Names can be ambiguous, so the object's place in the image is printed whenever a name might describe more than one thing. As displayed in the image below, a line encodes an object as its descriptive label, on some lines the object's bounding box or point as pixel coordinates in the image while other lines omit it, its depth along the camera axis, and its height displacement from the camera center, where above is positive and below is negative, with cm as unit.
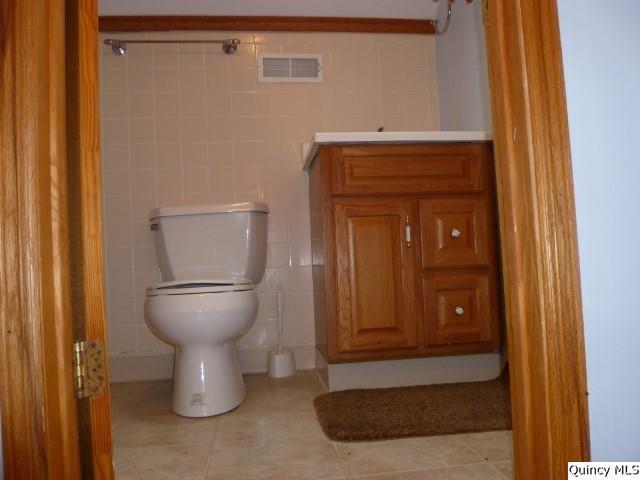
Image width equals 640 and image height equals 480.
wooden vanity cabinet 162 +1
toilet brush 198 -47
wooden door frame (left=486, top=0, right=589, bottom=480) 59 +0
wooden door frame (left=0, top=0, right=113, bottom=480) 53 +3
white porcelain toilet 143 -10
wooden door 60 +7
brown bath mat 124 -50
